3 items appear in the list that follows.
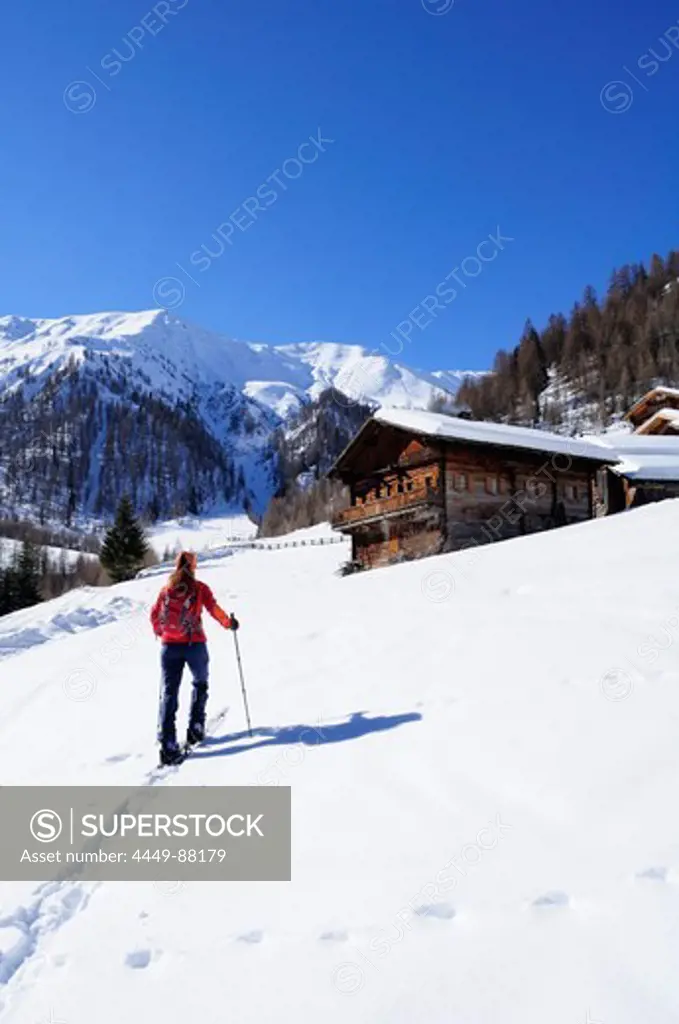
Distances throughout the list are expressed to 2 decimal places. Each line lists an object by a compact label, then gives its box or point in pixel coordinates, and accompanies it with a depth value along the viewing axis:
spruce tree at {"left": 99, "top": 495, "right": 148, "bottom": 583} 59.09
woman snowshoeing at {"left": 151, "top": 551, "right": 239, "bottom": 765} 7.47
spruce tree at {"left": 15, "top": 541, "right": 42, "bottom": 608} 67.00
